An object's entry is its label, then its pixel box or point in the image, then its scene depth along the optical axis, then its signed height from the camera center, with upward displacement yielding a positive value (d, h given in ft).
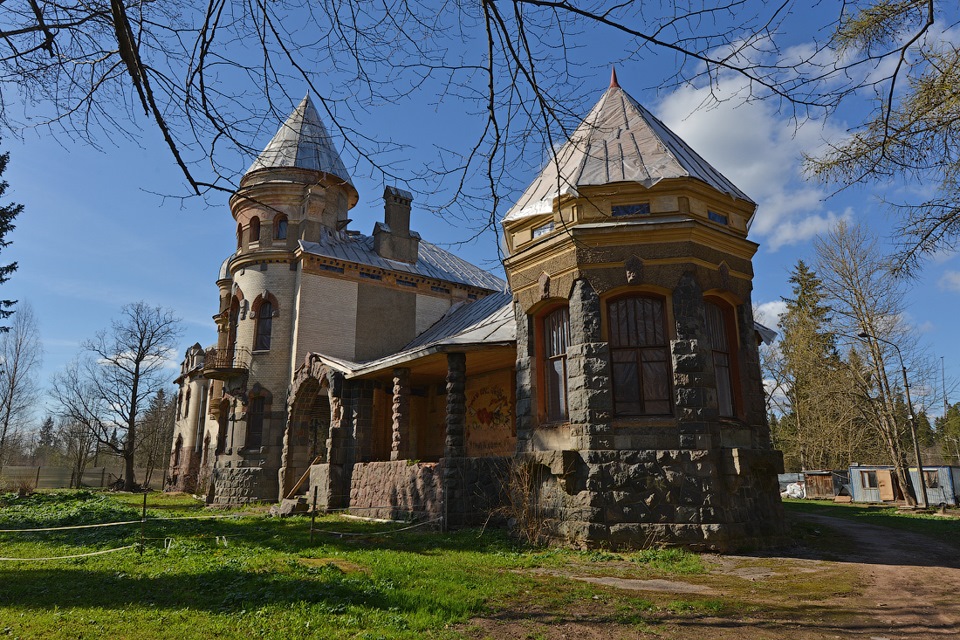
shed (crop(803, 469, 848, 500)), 107.24 -4.20
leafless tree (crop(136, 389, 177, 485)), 182.32 +10.39
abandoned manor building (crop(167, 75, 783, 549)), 34.65 +5.41
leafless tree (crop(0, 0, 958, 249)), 12.51 +8.76
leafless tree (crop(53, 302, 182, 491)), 131.44 +16.90
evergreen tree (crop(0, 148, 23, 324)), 66.95 +27.24
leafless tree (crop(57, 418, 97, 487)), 147.39 +4.32
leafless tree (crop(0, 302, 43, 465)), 146.39 +15.48
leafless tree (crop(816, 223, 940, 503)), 83.65 +14.31
